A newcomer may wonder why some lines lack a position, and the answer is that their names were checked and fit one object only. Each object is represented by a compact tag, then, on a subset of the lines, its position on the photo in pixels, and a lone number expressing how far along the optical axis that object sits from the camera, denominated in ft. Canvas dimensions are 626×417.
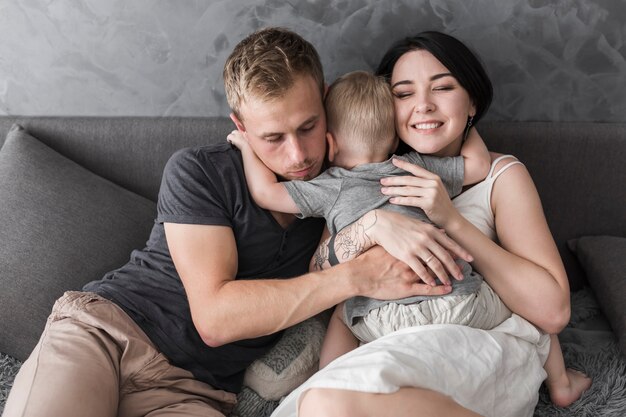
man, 5.42
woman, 4.74
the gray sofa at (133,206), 6.48
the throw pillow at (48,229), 6.45
